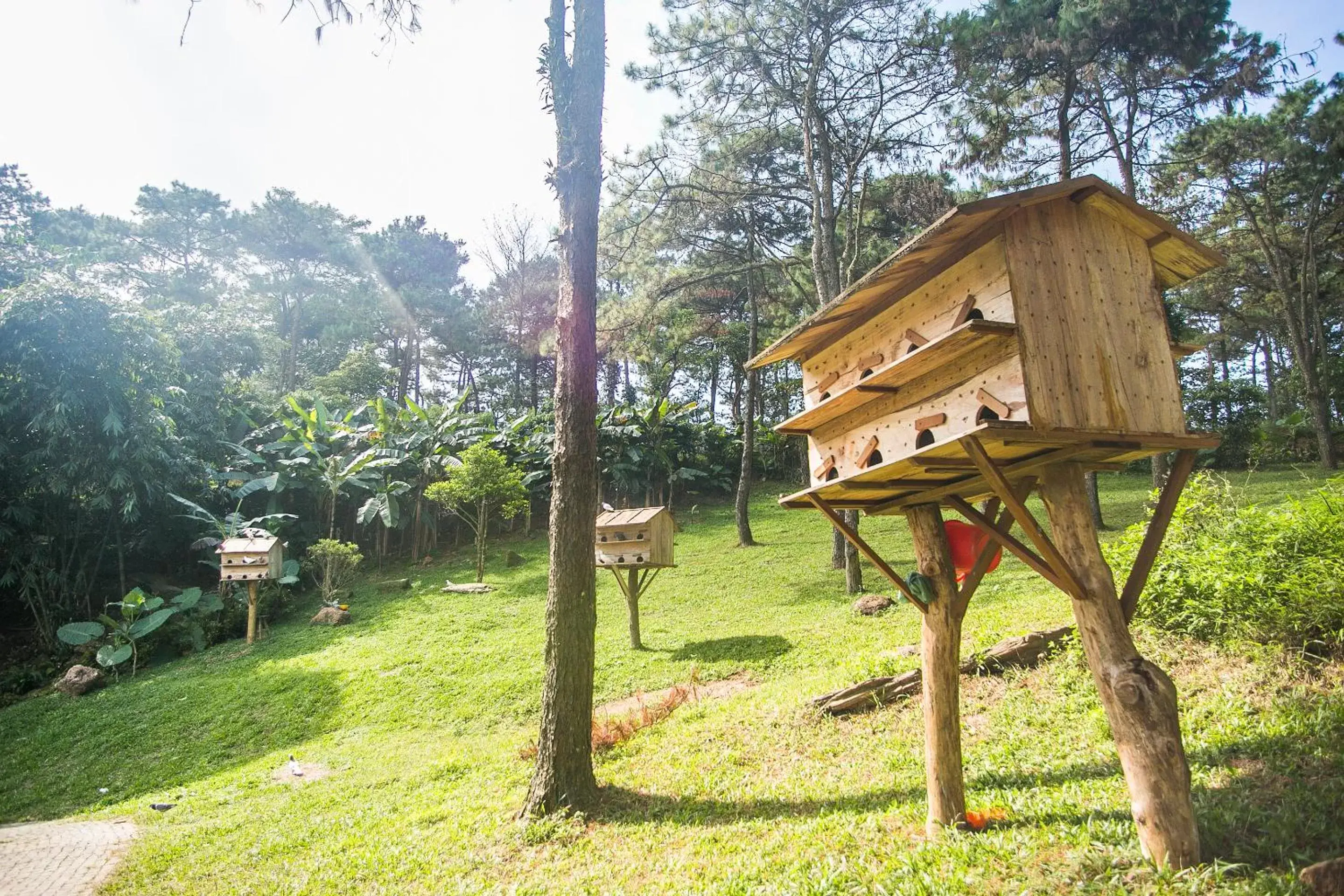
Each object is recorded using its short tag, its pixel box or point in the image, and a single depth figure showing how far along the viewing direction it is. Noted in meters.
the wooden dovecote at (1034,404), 3.36
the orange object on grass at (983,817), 4.20
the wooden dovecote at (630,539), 11.80
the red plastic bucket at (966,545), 4.86
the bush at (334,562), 16.95
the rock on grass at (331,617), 15.52
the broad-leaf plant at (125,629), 13.92
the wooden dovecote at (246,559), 14.75
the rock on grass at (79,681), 13.10
